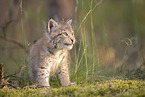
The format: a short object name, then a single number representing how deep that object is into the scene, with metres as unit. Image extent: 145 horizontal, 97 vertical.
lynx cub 6.57
